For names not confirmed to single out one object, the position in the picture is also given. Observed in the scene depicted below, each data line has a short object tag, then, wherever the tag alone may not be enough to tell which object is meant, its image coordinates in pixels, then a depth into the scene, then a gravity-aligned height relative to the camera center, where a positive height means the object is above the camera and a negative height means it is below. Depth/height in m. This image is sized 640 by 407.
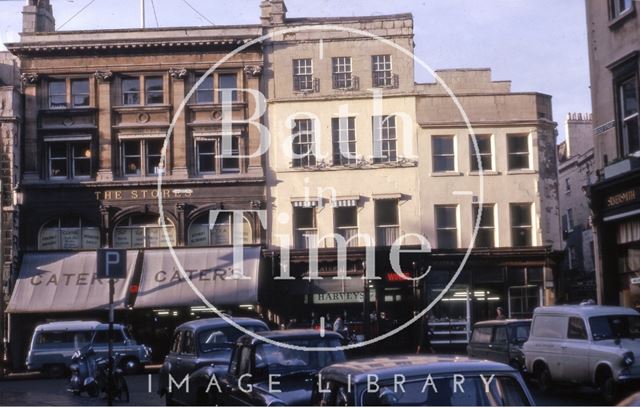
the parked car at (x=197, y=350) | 16.23 -1.14
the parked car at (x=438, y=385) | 7.80 -0.89
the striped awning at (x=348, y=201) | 36.62 +3.49
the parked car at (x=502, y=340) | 21.76 -1.46
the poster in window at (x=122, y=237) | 37.19 +2.28
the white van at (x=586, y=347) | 17.16 -1.38
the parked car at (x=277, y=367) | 11.68 -1.10
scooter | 21.20 -2.20
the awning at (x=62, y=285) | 35.22 +0.35
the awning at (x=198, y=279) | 35.00 +0.46
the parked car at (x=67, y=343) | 32.22 -1.83
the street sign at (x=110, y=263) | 17.28 +0.57
